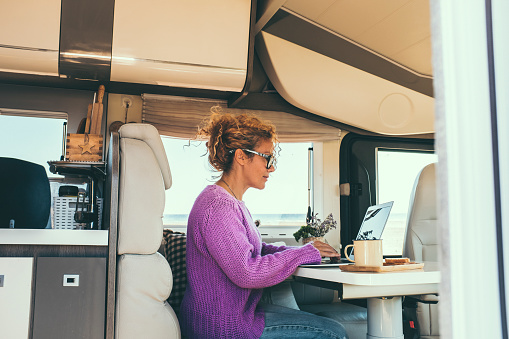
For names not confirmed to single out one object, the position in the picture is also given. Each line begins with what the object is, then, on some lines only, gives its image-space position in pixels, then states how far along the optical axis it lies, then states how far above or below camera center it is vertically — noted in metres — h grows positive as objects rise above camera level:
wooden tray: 1.54 -0.17
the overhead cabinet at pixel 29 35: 3.14 +1.11
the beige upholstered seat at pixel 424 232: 2.87 -0.10
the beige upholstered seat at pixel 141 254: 1.74 -0.14
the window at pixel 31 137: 3.61 +0.55
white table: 1.41 -0.21
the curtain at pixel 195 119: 3.86 +0.75
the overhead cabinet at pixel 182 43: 3.34 +1.16
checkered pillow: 2.52 -0.25
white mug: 1.57 -0.12
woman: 1.79 -0.22
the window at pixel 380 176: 4.33 +0.34
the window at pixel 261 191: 3.95 +0.22
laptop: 2.10 -0.03
